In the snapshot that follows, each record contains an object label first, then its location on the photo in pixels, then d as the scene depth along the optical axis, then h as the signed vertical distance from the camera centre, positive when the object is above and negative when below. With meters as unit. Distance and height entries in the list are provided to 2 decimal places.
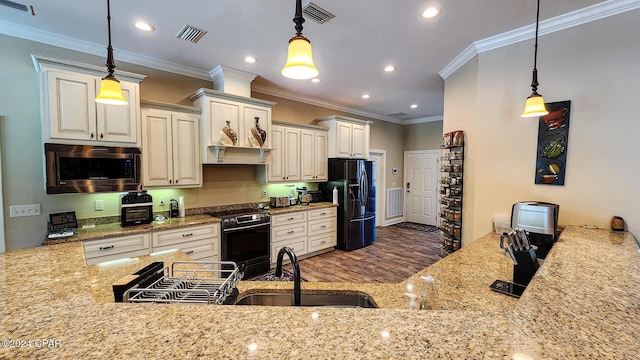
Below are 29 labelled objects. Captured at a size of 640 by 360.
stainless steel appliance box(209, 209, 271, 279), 3.32 -0.92
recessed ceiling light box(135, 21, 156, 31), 2.41 +1.39
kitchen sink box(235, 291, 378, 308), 1.35 -0.69
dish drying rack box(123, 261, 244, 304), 0.95 -0.51
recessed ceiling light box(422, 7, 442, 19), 2.20 +1.40
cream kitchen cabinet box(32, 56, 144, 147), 2.39 +0.62
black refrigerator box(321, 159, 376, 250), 4.67 -0.49
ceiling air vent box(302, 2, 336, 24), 2.16 +1.39
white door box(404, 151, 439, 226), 6.63 -0.39
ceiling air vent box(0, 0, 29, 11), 2.10 +1.37
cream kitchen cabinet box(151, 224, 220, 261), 2.88 -0.84
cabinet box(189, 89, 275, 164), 3.34 +0.63
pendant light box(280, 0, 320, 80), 1.36 +0.62
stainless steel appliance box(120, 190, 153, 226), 2.88 -0.44
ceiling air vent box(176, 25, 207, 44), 2.51 +1.39
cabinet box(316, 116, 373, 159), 4.82 +0.68
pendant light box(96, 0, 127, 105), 1.82 +0.59
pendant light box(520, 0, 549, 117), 1.90 +0.51
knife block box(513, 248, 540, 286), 1.33 -0.49
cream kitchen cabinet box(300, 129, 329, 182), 4.53 +0.29
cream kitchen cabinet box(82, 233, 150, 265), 2.50 -0.80
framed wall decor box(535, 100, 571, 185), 2.34 +0.27
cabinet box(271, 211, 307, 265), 3.87 -0.96
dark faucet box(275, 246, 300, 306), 1.13 -0.46
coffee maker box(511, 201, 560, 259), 2.04 -0.42
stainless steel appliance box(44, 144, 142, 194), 2.44 +0.01
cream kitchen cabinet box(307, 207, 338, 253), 4.35 -1.02
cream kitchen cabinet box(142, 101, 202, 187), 2.99 +0.30
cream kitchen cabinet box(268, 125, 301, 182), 4.13 +0.27
